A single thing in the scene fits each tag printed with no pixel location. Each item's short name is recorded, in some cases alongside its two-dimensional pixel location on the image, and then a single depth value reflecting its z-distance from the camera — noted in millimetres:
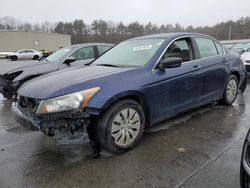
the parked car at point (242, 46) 9420
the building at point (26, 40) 38219
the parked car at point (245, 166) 1550
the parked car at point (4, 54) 29465
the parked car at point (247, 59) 7273
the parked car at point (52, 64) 4680
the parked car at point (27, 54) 26509
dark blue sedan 2326
